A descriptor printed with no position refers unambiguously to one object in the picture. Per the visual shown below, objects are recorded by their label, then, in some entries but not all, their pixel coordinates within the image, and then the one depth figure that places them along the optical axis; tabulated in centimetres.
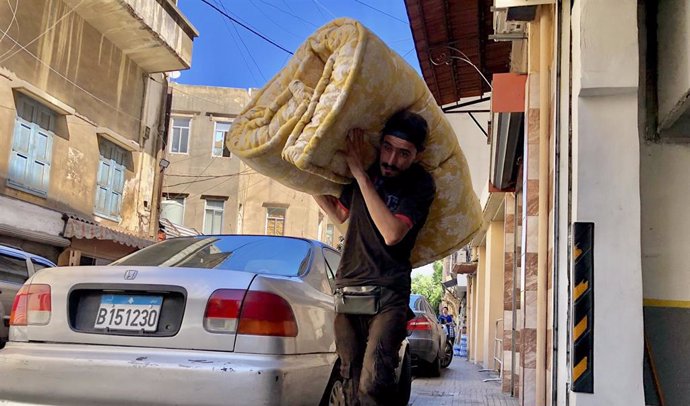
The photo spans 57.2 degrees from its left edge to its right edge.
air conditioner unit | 626
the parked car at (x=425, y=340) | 977
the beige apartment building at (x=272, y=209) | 2792
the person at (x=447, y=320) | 1962
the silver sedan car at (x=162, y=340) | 297
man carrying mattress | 259
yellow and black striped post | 253
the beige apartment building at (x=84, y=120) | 1234
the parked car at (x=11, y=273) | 752
